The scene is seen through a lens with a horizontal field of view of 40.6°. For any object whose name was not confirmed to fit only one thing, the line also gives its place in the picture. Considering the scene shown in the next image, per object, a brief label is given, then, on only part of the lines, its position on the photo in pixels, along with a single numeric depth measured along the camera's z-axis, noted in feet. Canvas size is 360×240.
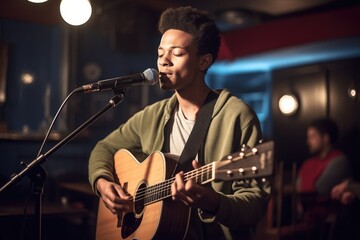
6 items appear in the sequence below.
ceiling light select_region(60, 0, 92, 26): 12.65
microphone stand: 7.31
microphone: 7.38
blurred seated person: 17.88
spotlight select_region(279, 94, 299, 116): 28.04
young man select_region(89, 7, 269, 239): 6.73
